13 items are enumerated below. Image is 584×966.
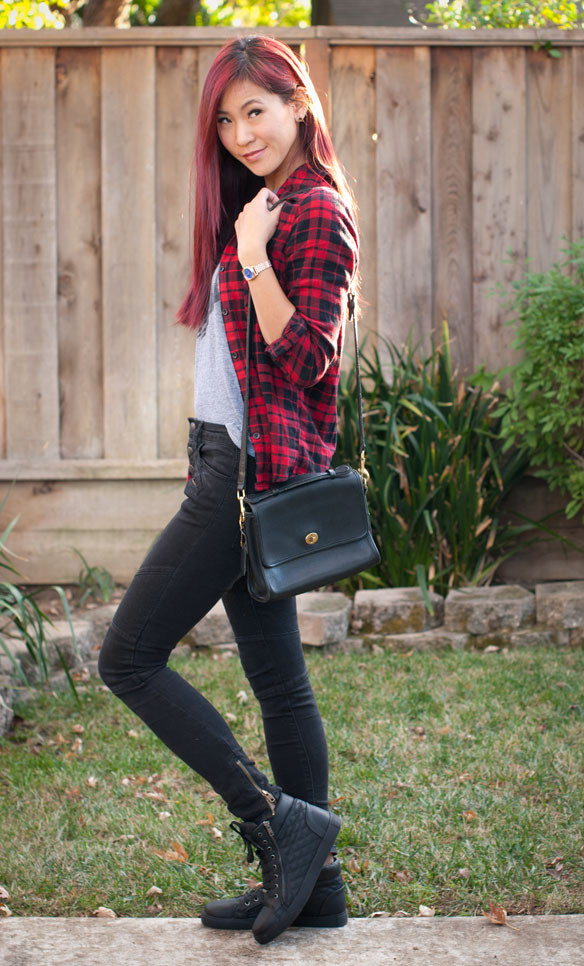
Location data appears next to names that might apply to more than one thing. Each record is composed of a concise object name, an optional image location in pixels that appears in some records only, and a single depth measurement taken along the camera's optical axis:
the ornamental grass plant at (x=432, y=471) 4.29
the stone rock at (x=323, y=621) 4.04
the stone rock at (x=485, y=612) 4.14
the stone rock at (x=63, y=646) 3.62
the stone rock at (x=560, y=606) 4.11
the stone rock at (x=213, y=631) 4.16
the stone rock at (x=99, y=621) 4.09
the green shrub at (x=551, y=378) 4.04
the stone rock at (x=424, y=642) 4.13
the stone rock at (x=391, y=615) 4.15
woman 1.88
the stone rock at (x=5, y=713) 3.28
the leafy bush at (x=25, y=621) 3.36
